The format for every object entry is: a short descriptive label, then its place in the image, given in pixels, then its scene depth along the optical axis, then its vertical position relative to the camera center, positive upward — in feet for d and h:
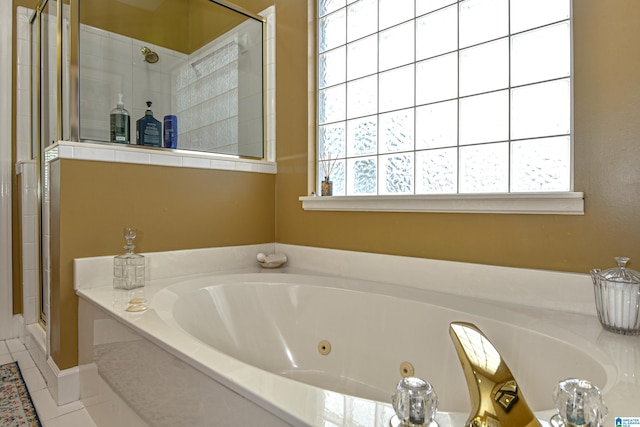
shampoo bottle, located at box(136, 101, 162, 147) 6.43 +1.35
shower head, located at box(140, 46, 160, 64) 8.15 +3.35
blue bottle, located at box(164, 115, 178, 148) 6.80 +1.43
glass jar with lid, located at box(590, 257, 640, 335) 3.37 -0.81
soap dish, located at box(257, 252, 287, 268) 7.22 -0.99
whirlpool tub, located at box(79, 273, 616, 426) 2.50 -1.40
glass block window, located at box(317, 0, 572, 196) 4.66 +1.67
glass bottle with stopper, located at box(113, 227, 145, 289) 5.48 -0.92
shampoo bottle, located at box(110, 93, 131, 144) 6.07 +1.39
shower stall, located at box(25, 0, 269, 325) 6.05 +2.71
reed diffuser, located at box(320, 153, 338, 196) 6.90 +0.67
